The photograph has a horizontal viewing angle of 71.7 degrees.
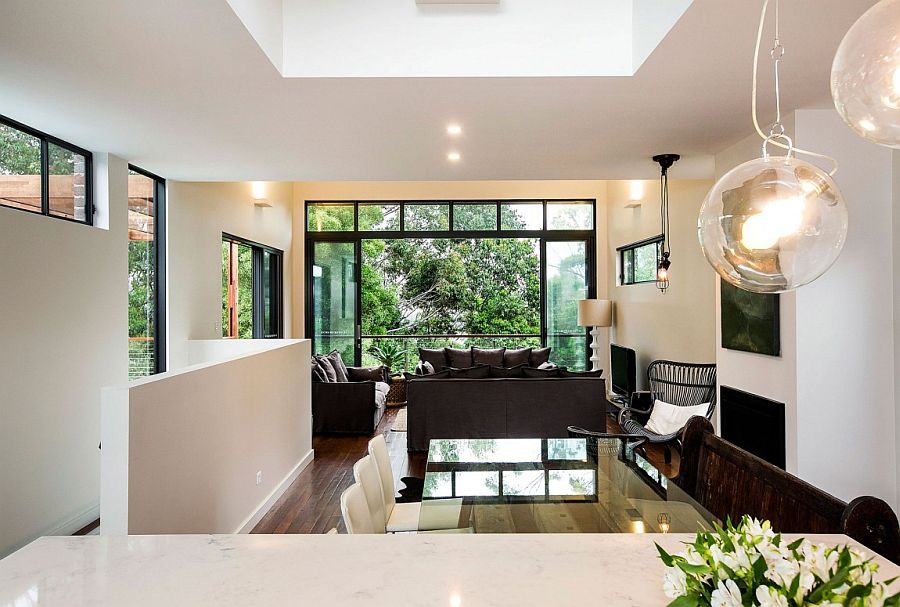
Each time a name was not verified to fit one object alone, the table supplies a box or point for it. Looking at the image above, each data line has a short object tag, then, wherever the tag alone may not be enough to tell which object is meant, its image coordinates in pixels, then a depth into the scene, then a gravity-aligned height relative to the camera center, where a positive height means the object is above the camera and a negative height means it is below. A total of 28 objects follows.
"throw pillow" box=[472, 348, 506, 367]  8.79 -0.72
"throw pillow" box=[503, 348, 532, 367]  8.70 -0.72
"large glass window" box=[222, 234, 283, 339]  7.01 +0.22
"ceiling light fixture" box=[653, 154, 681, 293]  4.51 +0.83
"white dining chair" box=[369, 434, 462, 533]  2.74 -0.93
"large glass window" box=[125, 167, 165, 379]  4.98 +0.30
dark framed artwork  3.58 -0.10
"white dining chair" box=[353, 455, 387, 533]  2.39 -0.73
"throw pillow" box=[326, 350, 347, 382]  7.61 -0.74
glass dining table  2.14 -0.75
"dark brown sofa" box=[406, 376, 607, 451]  5.87 -0.95
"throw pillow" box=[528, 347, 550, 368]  8.65 -0.71
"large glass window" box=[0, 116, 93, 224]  3.63 +0.85
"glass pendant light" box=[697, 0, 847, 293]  1.11 +0.15
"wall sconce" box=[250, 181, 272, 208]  7.41 +1.36
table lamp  8.56 -0.10
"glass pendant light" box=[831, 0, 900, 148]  0.91 +0.35
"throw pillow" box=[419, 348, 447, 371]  8.79 -0.71
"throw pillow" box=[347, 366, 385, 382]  7.76 -0.84
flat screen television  7.54 -0.81
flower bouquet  0.76 -0.34
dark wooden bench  1.48 -0.59
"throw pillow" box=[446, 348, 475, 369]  8.80 -0.73
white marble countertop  1.10 -0.51
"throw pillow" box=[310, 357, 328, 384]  6.78 -0.73
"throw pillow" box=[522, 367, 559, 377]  5.93 -0.64
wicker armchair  5.16 -0.74
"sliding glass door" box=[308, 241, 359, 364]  9.36 +0.12
